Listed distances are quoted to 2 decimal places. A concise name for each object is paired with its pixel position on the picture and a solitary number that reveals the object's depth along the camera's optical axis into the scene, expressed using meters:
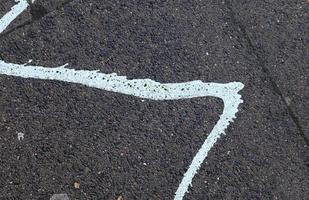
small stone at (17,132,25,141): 2.65
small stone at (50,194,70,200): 2.57
